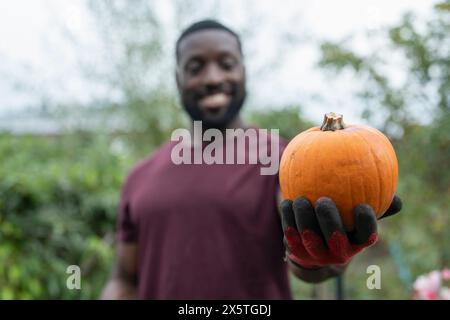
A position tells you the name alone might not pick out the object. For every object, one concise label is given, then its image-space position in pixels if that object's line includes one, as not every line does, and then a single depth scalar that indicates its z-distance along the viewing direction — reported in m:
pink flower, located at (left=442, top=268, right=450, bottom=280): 2.34
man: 1.99
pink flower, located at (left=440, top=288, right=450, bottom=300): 2.28
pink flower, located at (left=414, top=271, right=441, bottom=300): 2.29
